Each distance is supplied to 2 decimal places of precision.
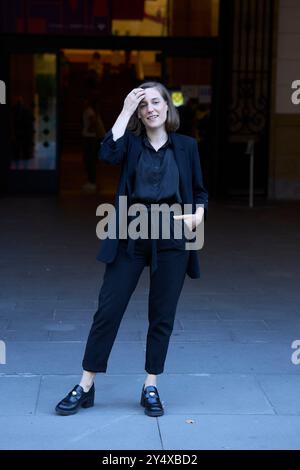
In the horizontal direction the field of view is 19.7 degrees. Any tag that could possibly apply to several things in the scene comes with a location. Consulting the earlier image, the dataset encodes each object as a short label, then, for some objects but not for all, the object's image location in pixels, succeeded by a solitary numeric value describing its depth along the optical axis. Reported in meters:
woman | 4.77
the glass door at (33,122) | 14.62
